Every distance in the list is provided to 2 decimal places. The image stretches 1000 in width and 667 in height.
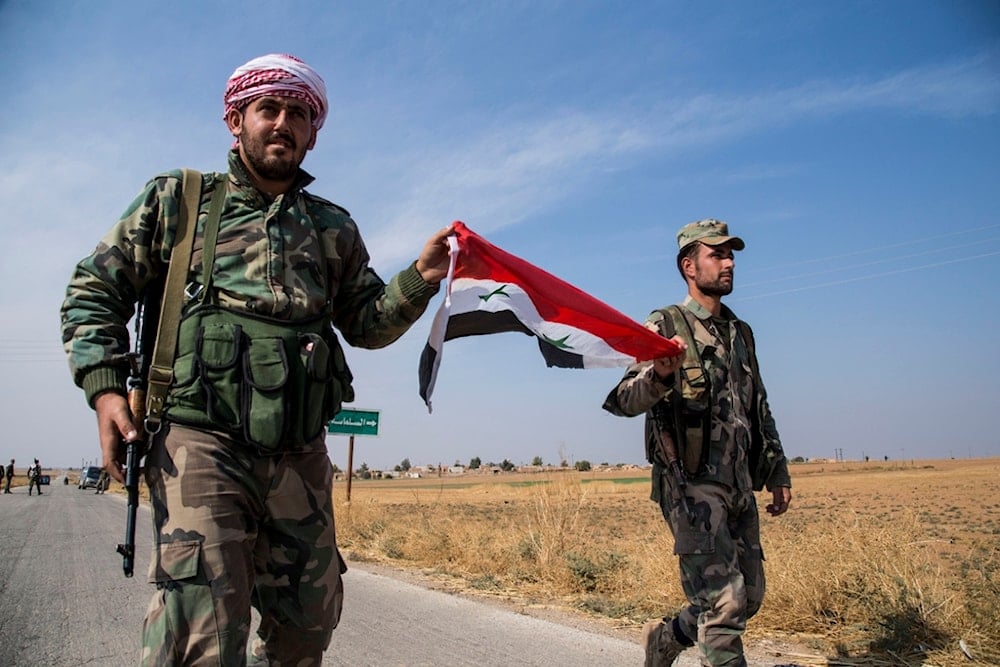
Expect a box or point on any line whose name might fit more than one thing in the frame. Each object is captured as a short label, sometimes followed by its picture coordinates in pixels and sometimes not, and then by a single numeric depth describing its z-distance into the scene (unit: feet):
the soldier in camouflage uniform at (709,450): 12.43
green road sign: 47.26
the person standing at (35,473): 131.95
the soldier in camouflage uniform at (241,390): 7.69
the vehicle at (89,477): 165.63
